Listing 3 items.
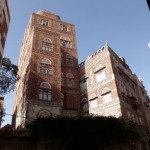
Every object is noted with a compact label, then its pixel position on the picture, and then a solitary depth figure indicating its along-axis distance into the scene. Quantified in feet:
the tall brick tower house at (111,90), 87.40
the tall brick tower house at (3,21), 70.55
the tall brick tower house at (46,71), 85.92
